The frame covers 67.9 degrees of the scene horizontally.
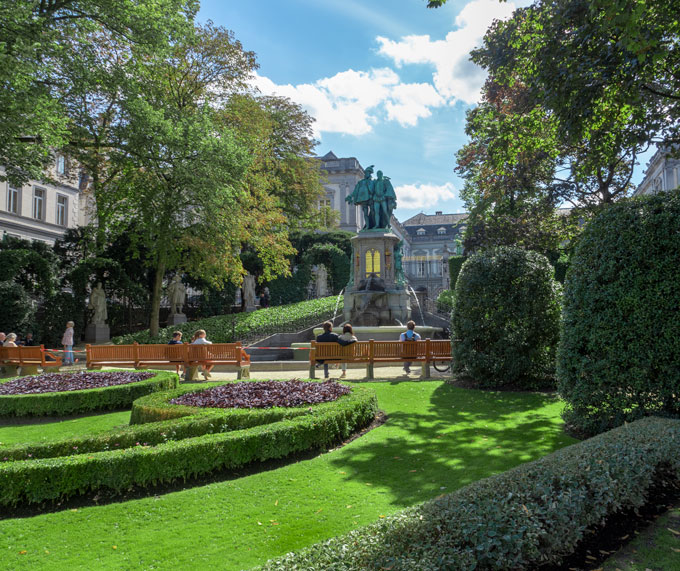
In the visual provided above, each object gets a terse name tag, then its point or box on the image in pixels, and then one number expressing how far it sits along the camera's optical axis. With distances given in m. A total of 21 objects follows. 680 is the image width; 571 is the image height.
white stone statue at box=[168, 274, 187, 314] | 27.67
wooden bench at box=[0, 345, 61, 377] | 13.62
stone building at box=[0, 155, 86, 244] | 31.62
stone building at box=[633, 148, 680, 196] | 33.28
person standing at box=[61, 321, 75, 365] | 16.67
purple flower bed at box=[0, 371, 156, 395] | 10.03
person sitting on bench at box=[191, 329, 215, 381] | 12.74
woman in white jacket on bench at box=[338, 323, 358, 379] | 12.20
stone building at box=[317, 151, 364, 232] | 56.78
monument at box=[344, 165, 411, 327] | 20.77
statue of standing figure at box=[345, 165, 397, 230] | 22.27
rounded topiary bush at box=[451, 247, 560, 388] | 9.85
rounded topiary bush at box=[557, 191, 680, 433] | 5.93
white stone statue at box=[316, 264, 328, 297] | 36.53
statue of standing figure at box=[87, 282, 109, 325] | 24.45
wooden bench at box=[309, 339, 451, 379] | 12.05
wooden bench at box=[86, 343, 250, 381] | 12.57
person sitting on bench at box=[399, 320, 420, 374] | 13.13
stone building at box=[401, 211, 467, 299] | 69.94
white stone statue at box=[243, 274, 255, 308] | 31.30
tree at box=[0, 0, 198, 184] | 12.60
